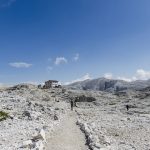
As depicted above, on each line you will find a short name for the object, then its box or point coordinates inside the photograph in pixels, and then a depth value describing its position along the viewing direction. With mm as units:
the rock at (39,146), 9461
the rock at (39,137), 11117
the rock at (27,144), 9926
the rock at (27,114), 20171
